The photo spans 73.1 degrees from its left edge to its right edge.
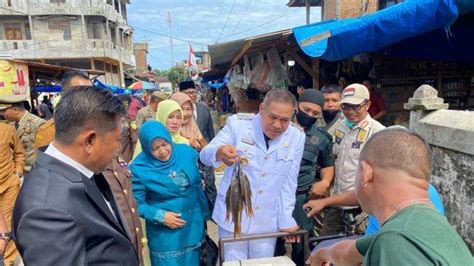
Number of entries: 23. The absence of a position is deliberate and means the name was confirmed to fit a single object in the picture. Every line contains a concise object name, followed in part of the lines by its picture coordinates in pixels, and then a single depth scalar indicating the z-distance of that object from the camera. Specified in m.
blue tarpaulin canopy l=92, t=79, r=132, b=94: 20.79
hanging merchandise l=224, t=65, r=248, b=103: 8.71
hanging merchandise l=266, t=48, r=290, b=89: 7.00
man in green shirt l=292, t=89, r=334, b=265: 2.95
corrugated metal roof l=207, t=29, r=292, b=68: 5.52
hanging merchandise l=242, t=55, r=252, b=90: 7.90
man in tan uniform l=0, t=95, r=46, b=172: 4.34
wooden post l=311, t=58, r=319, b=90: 6.50
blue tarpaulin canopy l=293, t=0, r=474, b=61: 3.77
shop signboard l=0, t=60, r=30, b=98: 7.50
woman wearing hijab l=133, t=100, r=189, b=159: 3.56
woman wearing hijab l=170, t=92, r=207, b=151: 4.21
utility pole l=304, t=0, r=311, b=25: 18.86
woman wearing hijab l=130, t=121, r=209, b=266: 2.60
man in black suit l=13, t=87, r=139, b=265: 1.09
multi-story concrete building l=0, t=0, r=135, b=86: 29.47
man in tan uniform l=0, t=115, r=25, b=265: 3.71
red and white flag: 25.52
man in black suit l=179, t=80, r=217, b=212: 3.40
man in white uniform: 2.53
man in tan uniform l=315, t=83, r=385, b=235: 2.86
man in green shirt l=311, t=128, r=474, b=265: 0.89
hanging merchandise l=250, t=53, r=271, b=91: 7.30
